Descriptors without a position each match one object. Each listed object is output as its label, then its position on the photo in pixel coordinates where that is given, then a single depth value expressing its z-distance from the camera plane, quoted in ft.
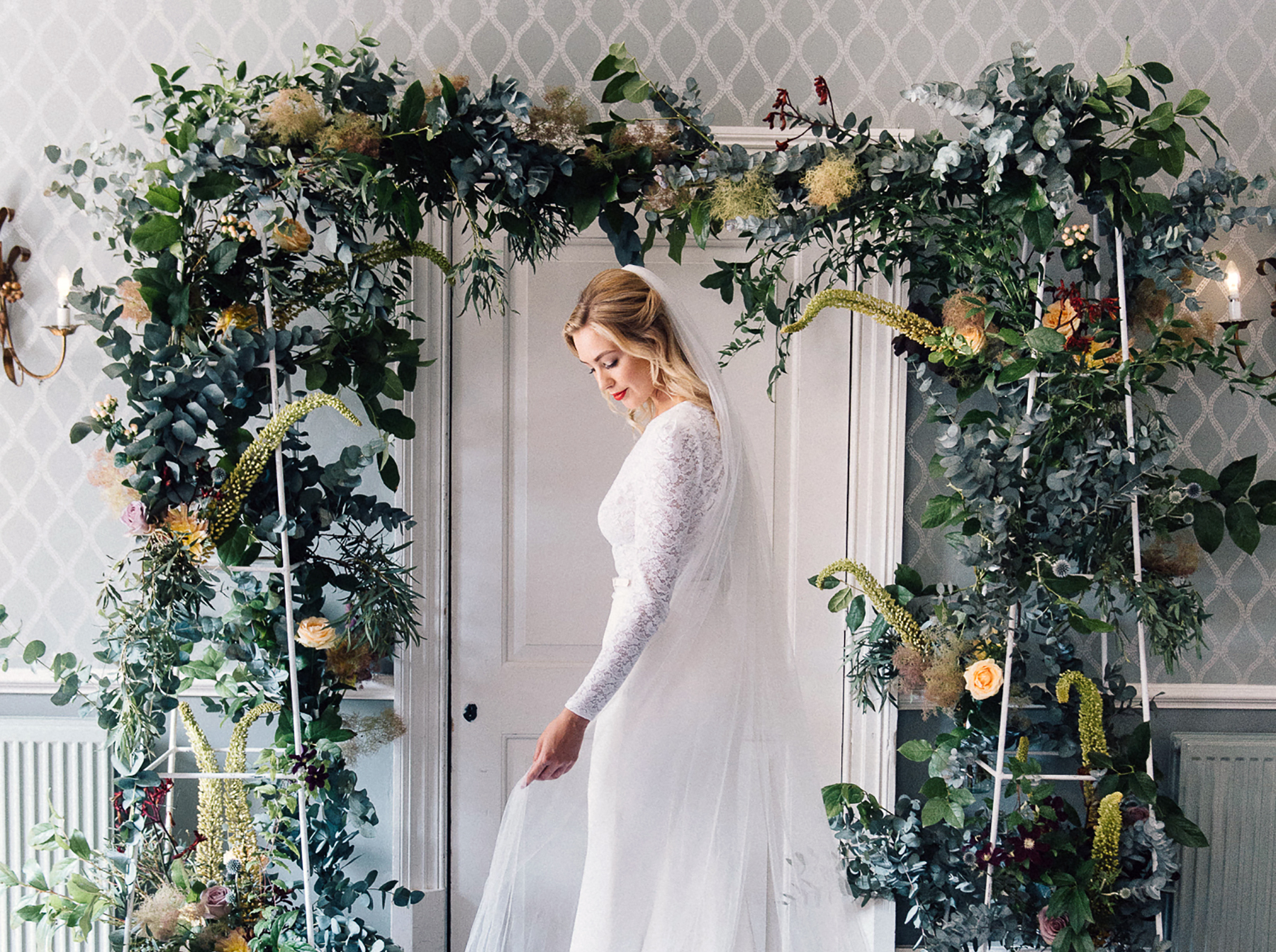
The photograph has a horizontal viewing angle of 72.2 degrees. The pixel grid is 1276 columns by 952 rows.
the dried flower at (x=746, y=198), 6.18
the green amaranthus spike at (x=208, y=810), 6.36
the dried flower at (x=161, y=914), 6.29
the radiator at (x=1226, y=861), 7.29
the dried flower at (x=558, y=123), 6.15
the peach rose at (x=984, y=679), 6.21
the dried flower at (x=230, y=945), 6.45
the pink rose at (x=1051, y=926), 6.41
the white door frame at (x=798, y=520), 7.33
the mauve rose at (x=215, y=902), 6.34
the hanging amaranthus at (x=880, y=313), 6.56
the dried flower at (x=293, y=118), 5.73
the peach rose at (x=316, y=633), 6.13
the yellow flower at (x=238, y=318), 6.06
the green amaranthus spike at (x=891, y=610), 6.66
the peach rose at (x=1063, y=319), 6.41
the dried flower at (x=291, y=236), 5.90
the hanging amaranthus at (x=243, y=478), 5.99
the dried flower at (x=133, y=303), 5.97
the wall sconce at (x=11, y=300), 7.24
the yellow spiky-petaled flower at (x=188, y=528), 5.90
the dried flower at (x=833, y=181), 6.09
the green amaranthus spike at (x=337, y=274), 6.35
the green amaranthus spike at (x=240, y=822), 6.45
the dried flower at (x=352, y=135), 5.78
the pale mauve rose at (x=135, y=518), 5.77
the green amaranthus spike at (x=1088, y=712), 6.37
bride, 5.38
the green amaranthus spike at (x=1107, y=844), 6.31
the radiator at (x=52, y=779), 7.25
